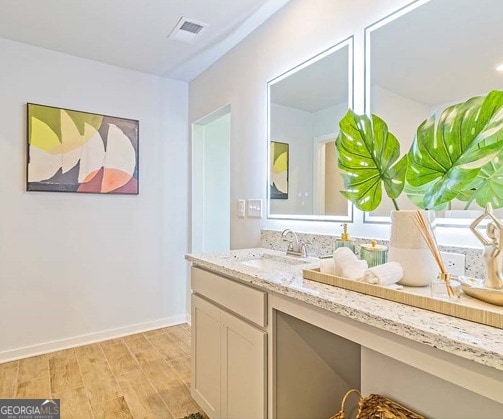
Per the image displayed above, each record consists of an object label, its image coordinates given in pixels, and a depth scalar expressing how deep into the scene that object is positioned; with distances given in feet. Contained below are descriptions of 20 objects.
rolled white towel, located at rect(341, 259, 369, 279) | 3.33
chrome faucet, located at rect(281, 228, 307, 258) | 5.61
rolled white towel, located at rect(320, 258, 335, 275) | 3.62
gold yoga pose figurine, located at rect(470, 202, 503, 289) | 2.61
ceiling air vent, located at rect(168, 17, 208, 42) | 6.99
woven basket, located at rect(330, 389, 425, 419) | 3.15
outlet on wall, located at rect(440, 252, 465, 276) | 3.58
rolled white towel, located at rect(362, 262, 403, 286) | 3.04
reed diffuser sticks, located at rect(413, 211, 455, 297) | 3.04
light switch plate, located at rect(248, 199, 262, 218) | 7.22
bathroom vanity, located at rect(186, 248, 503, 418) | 2.16
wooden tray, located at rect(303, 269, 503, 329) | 2.25
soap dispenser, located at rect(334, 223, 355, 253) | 4.35
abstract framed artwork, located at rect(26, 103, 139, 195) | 8.06
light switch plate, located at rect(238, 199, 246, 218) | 7.72
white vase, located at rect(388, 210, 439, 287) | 3.17
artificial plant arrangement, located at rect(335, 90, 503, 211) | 2.55
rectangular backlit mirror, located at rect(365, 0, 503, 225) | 3.64
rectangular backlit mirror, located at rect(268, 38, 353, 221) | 5.40
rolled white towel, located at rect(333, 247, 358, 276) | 3.46
